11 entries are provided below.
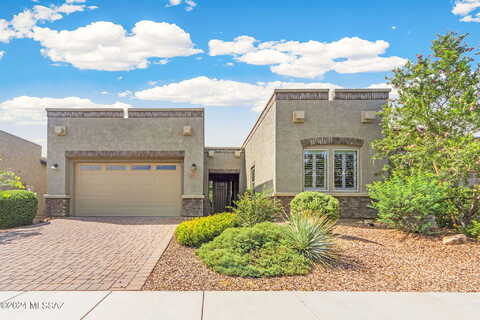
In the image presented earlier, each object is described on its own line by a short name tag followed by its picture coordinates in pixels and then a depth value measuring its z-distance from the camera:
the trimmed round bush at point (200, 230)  7.77
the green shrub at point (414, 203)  8.47
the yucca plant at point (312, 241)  6.55
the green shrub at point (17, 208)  10.95
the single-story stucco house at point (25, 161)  14.40
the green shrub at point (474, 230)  8.56
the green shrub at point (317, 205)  8.60
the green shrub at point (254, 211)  8.92
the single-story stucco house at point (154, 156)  12.36
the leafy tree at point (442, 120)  9.02
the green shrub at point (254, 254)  5.91
